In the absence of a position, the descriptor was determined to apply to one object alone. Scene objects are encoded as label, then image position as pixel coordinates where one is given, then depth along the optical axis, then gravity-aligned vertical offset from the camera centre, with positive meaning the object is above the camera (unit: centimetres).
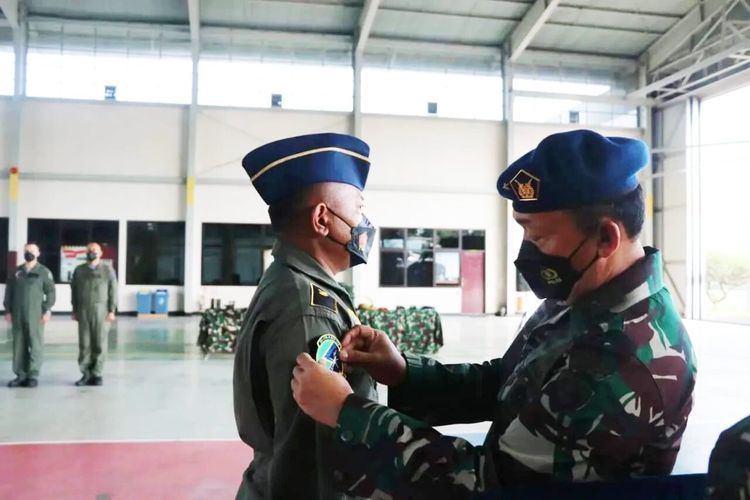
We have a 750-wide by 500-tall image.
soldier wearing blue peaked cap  109 -9
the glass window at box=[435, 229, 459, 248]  1573 +75
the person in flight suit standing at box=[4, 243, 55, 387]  655 -62
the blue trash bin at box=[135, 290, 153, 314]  1410 -104
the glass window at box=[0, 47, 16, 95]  1426 +481
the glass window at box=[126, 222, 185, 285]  1452 +22
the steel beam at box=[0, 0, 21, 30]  1330 +597
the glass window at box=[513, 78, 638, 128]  1634 +473
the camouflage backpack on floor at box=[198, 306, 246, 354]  862 -101
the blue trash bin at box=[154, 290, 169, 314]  1413 -102
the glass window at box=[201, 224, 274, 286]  1477 +27
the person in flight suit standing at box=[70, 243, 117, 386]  673 -60
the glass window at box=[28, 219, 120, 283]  1416 +52
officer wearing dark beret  94 -19
